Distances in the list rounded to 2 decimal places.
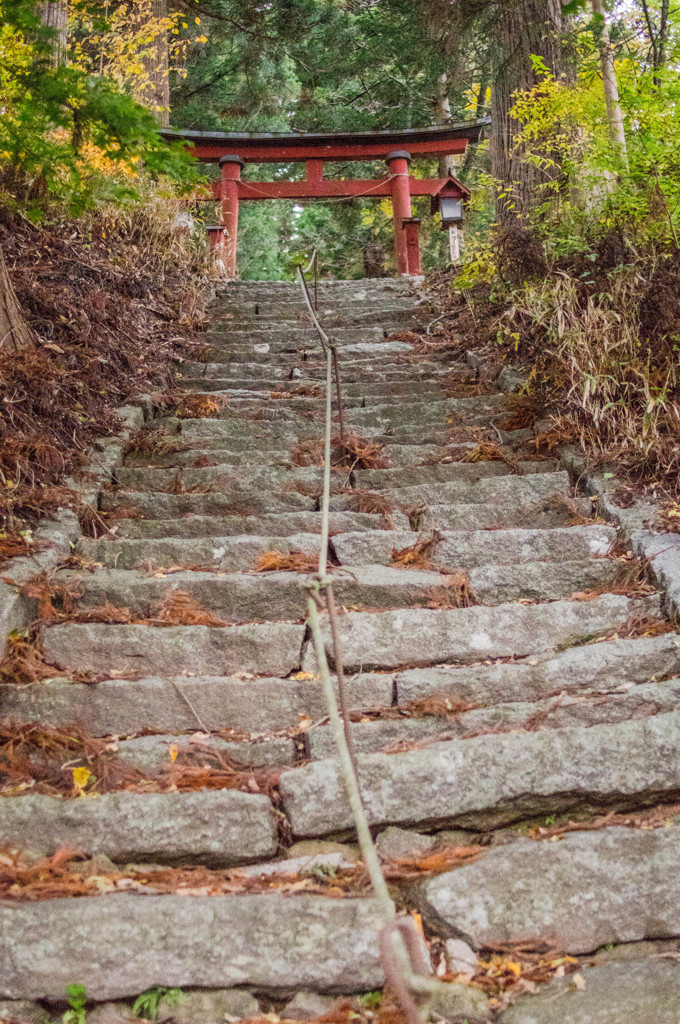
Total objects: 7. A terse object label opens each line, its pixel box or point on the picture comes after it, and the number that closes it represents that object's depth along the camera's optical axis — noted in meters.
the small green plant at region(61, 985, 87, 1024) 1.46
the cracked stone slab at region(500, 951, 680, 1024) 1.44
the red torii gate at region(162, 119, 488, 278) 9.98
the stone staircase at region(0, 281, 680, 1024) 1.54
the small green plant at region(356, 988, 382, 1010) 1.51
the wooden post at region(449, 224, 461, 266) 9.46
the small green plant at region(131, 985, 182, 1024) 1.48
